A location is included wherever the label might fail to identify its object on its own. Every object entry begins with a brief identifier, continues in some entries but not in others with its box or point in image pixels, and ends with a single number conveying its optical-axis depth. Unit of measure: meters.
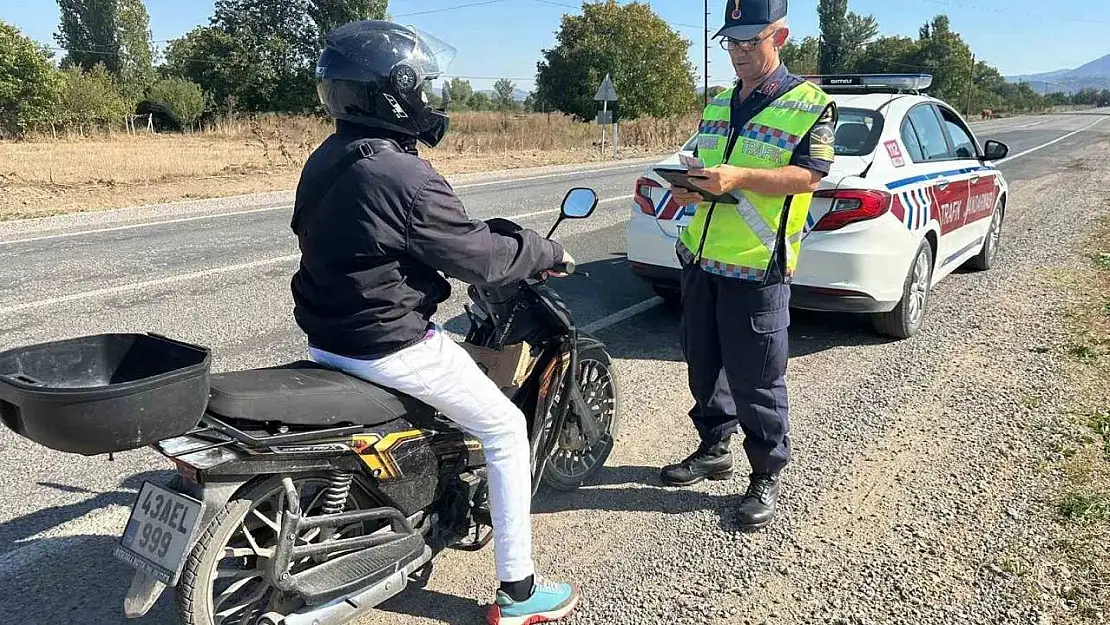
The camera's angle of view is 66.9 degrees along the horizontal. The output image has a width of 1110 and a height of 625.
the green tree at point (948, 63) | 83.88
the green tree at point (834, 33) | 86.75
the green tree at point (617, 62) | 49.41
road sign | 25.56
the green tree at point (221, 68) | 51.84
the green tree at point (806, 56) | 89.39
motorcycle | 1.98
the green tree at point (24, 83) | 40.19
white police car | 5.22
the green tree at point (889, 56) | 87.44
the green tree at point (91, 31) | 71.38
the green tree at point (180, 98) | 47.69
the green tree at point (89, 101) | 43.59
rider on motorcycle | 2.31
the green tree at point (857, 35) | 88.12
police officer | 3.24
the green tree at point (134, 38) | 72.12
